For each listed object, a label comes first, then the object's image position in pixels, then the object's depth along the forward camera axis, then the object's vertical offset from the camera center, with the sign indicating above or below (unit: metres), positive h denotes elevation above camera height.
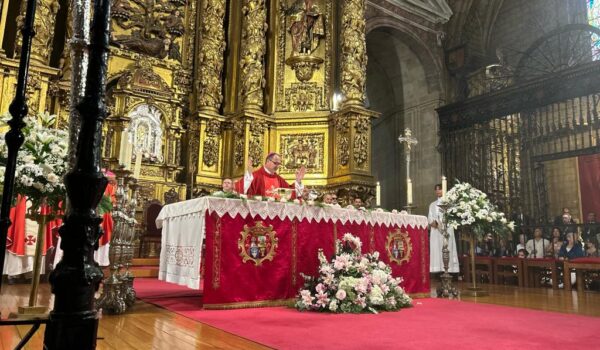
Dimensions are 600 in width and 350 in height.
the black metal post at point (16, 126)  1.91 +0.47
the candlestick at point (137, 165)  4.89 +0.78
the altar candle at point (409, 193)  6.58 +0.73
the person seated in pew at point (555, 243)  11.11 +0.11
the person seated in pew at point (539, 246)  11.78 +0.03
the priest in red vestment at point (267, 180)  6.67 +0.92
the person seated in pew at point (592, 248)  10.94 +0.01
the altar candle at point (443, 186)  7.07 +0.89
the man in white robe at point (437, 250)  10.41 -0.10
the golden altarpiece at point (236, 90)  9.87 +3.35
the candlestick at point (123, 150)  4.51 +0.88
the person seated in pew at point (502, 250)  12.84 -0.09
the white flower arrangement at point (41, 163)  3.92 +0.63
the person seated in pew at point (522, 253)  11.08 -0.14
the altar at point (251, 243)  5.12 -0.01
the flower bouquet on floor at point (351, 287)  5.10 -0.48
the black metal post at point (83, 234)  1.41 +0.01
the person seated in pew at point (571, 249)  10.30 -0.03
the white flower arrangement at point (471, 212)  7.98 +0.58
